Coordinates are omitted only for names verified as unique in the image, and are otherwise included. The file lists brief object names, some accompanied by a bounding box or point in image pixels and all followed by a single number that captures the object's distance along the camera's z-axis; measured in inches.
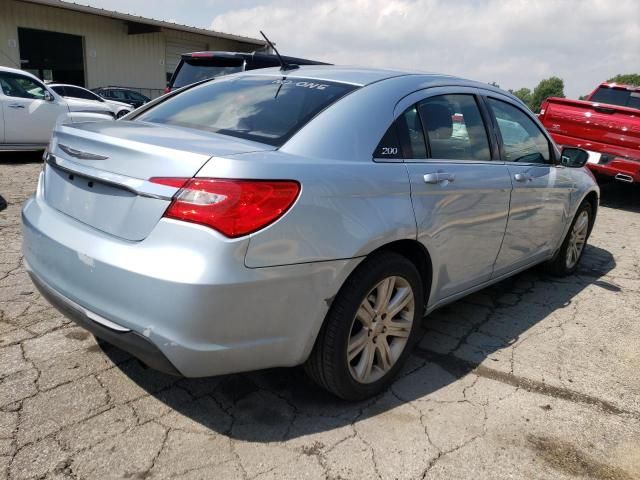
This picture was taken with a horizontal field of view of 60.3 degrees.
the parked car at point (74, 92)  569.3
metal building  817.5
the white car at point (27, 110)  353.7
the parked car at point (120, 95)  746.4
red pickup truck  304.0
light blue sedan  80.5
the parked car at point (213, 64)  292.2
